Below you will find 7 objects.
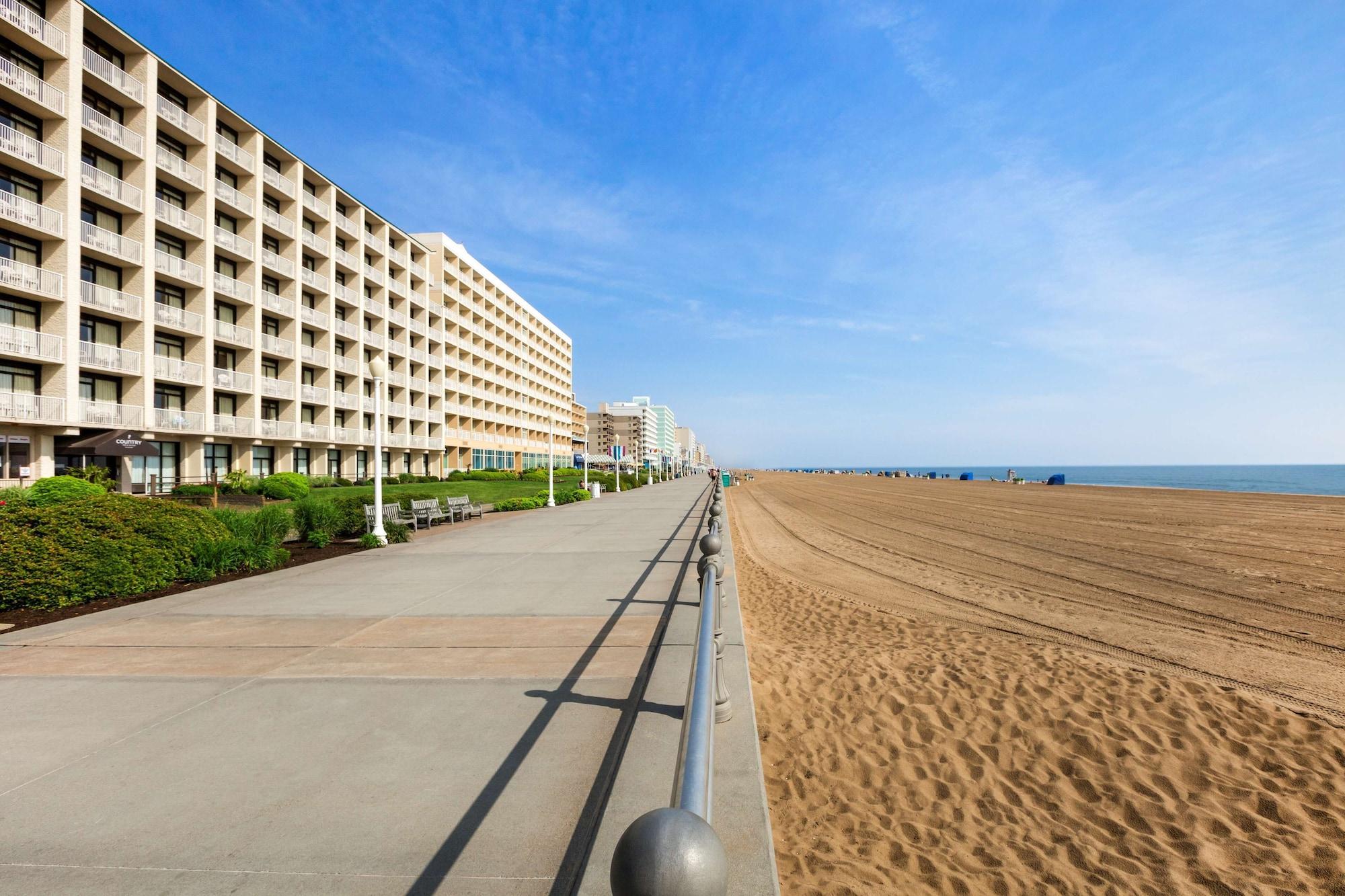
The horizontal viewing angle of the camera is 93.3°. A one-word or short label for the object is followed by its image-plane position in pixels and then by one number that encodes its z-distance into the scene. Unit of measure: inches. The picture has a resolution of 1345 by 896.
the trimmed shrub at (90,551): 274.5
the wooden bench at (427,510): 671.8
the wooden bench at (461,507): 736.5
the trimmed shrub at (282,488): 1128.8
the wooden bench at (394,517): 546.9
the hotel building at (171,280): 928.3
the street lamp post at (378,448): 508.4
